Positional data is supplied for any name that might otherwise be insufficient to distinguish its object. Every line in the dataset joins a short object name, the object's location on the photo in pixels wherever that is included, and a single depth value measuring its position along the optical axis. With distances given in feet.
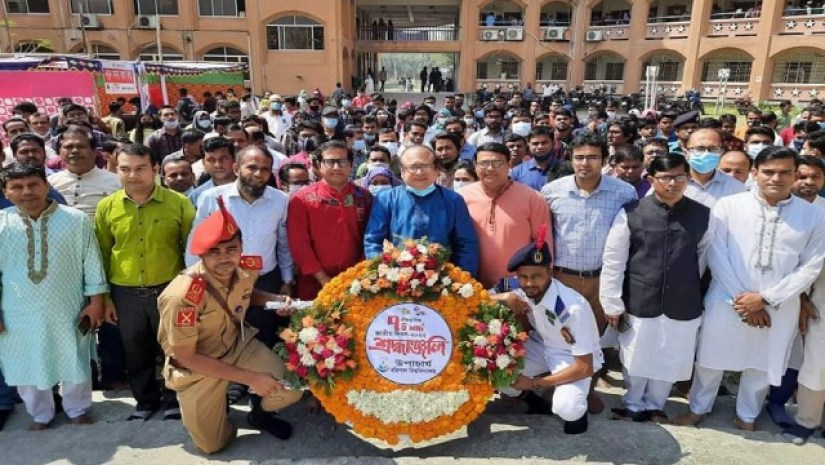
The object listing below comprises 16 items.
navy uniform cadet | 11.50
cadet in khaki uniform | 10.28
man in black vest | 12.05
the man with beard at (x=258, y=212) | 13.28
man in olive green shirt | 12.43
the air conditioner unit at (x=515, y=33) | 107.34
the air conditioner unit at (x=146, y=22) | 95.91
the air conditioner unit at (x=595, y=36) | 106.83
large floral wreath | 11.12
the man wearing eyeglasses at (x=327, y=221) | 13.14
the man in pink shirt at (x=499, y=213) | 13.19
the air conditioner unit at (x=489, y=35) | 107.86
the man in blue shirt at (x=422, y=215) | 12.62
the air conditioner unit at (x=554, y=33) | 107.76
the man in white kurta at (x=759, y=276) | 11.74
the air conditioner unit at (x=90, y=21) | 94.22
